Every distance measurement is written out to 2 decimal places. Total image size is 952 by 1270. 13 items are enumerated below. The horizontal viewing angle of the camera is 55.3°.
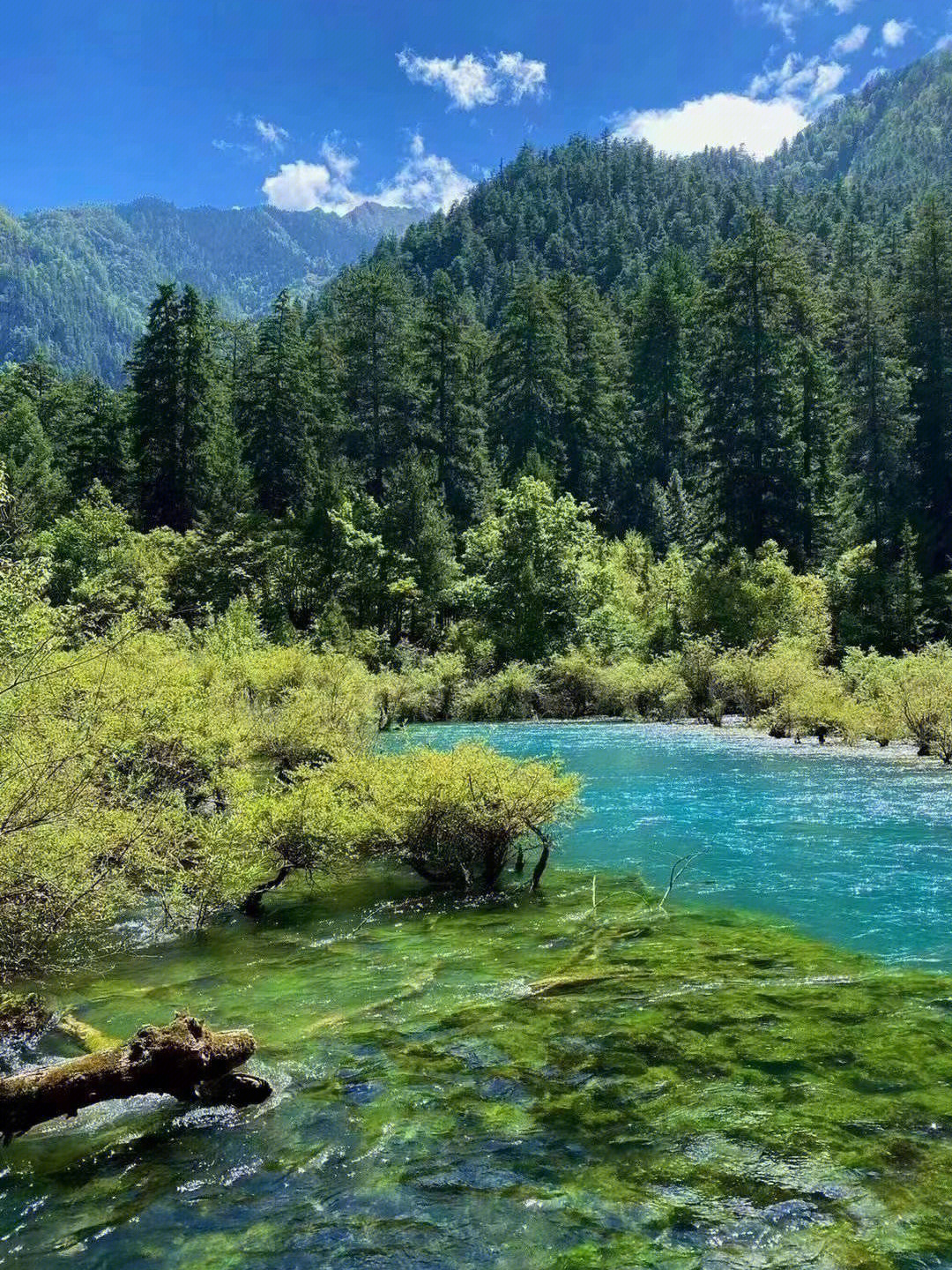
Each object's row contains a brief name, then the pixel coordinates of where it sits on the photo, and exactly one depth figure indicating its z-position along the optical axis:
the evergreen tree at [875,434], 51.38
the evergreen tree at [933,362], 52.91
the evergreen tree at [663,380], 72.88
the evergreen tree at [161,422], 57.78
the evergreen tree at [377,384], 64.00
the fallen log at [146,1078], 6.38
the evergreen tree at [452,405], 65.38
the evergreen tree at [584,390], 70.19
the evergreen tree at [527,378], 68.56
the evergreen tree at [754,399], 52.62
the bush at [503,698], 42.50
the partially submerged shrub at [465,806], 12.95
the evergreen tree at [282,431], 61.75
